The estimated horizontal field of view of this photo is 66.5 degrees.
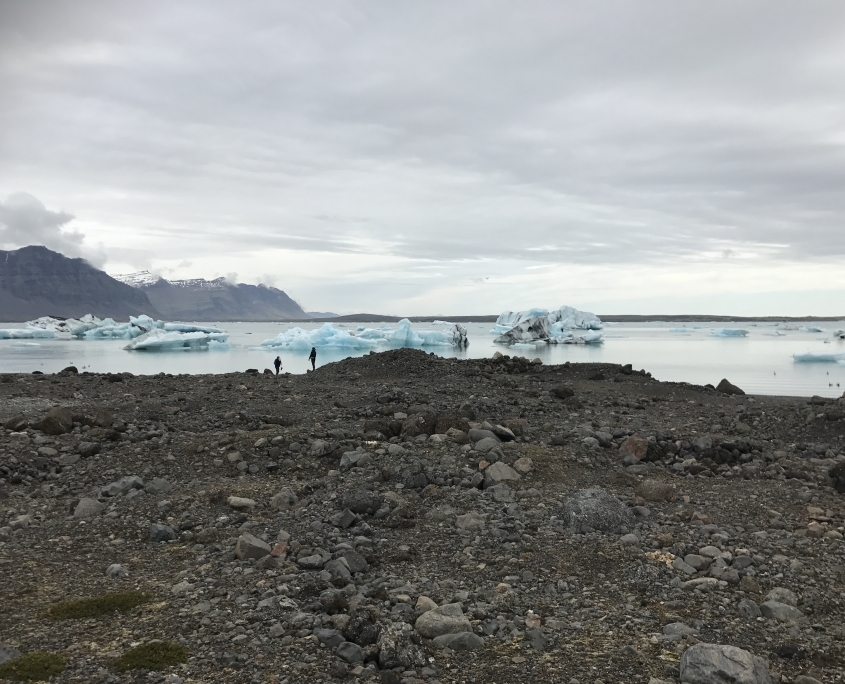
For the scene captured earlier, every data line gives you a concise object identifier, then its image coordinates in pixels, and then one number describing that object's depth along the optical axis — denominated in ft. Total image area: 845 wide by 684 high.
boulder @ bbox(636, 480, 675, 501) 21.01
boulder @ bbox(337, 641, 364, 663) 11.39
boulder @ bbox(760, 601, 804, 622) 13.06
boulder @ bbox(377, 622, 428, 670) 11.27
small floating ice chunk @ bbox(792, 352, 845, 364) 111.24
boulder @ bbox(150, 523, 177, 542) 17.63
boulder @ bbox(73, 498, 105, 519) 19.40
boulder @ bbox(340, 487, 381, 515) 19.29
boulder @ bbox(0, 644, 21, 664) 10.94
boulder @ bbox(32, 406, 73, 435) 28.63
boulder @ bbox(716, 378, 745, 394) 56.18
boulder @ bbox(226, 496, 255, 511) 19.93
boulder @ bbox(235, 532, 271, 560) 15.88
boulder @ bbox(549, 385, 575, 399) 44.24
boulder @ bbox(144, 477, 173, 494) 21.73
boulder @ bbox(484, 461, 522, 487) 22.07
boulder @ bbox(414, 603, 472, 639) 12.32
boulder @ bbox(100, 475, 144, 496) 21.36
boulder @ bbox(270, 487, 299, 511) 20.12
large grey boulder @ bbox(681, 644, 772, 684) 10.46
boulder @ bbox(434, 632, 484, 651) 11.94
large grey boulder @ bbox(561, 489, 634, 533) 17.98
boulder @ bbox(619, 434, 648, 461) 26.71
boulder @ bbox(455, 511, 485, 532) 18.17
